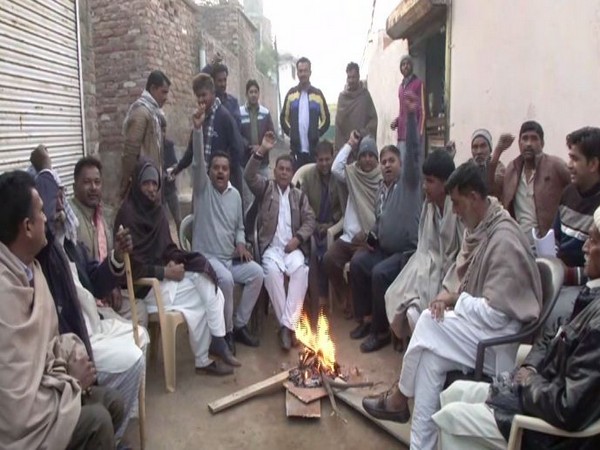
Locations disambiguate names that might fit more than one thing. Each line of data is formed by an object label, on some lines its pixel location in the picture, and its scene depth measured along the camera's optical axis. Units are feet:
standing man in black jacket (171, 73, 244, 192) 18.62
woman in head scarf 13.47
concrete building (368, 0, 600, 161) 13.39
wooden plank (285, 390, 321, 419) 11.78
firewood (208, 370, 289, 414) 12.17
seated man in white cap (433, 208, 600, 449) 6.36
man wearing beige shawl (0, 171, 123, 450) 6.97
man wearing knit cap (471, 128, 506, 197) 14.38
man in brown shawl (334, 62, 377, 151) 22.34
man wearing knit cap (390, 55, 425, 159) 23.22
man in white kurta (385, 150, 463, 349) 12.69
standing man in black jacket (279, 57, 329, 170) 21.95
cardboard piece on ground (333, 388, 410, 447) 10.93
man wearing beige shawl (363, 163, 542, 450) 9.35
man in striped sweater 10.04
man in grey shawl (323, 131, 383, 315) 17.04
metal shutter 18.40
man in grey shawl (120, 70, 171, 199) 16.63
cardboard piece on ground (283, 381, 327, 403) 12.23
